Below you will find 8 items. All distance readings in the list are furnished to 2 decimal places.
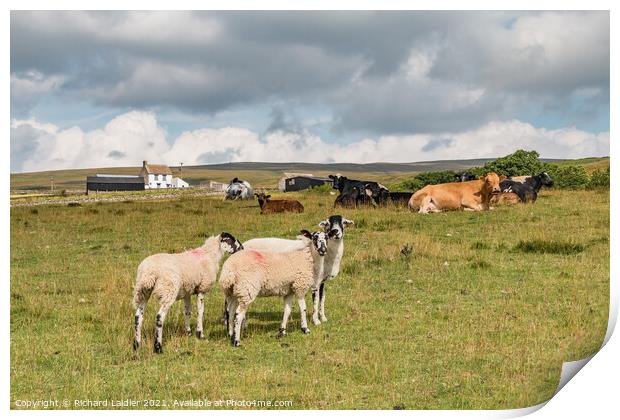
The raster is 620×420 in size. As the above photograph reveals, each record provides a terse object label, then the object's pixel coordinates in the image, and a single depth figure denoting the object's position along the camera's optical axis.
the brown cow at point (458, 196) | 22.05
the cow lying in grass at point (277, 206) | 16.59
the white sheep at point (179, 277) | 8.11
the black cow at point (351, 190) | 19.69
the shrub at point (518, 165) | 25.43
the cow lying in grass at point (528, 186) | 23.95
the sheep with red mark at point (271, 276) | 8.47
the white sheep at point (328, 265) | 9.48
